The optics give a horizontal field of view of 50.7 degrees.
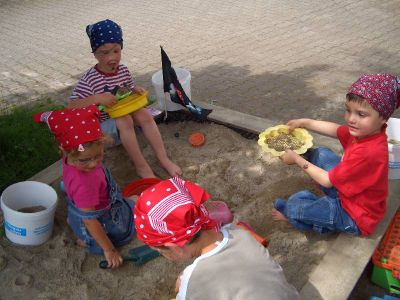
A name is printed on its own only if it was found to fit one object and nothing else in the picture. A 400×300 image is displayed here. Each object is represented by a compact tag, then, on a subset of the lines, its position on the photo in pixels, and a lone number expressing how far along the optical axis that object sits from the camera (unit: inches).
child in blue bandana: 123.3
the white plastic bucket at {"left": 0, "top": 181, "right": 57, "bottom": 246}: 102.6
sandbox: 94.7
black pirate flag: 140.6
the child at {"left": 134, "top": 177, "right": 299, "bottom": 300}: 64.6
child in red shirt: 91.3
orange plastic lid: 146.2
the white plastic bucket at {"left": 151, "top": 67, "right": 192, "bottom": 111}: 153.3
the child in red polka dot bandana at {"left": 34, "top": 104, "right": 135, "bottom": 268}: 93.6
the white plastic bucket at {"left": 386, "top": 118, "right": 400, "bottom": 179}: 113.8
